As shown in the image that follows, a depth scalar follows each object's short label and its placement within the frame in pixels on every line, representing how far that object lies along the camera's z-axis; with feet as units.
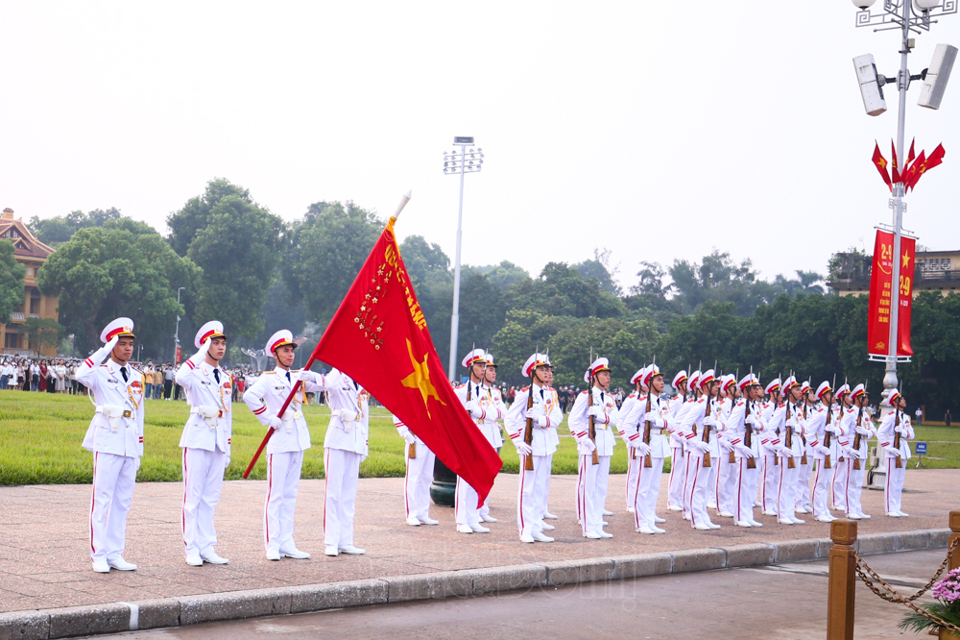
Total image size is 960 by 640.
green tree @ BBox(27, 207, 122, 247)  330.07
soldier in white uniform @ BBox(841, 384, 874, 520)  52.16
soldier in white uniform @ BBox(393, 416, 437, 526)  38.52
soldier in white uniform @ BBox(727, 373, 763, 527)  44.96
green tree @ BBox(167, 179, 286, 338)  239.71
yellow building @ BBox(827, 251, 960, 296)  185.57
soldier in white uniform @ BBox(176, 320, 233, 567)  27.12
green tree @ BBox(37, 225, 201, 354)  203.62
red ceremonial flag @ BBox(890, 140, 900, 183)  64.23
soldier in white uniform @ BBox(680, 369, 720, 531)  42.50
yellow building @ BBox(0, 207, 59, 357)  217.36
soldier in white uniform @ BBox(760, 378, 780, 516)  47.21
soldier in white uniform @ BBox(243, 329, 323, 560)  28.78
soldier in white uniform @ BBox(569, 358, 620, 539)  37.17
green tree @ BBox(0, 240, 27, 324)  192.75
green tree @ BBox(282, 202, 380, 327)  267.39
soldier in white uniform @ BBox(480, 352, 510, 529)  40.09
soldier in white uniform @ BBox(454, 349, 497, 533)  37.29
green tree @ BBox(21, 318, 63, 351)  202.69
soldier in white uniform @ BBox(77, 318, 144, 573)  25.54
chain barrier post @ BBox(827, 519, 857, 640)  21.31
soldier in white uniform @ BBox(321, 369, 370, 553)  30.25
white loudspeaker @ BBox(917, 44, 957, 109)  63.26
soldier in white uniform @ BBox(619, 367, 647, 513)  40.63
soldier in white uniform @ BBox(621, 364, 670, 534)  39.81
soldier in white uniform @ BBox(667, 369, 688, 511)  44.65
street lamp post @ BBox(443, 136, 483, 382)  123.44
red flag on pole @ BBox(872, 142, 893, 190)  64.23
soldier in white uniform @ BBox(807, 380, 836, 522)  50.19
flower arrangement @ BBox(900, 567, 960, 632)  20.44
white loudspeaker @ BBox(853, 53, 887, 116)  63.67
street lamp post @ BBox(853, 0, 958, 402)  63.05
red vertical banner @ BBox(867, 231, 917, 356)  63.21
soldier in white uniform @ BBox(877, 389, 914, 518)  52.11
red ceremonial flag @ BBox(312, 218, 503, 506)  27.68
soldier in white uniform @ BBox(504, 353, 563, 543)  35.53
